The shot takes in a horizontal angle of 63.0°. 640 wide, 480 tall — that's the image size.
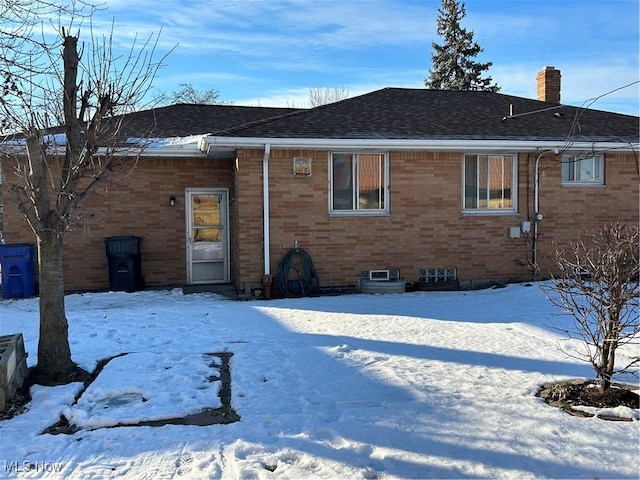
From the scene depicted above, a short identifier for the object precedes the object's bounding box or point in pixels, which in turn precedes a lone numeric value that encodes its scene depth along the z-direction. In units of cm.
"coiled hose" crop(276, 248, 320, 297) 1023
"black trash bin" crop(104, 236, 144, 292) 1083
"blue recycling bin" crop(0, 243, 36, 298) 1026
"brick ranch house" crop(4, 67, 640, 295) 1023
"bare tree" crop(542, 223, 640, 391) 452
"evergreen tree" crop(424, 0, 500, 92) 3481
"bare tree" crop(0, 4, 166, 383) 531
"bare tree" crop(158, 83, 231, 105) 3734
